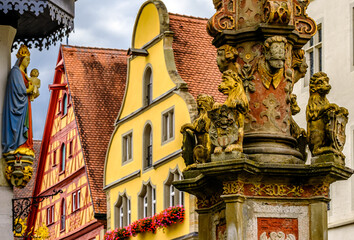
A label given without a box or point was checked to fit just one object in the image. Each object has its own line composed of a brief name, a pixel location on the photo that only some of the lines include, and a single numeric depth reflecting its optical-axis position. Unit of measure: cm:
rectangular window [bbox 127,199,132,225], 3750
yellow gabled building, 3406
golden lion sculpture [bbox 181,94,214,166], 1407
